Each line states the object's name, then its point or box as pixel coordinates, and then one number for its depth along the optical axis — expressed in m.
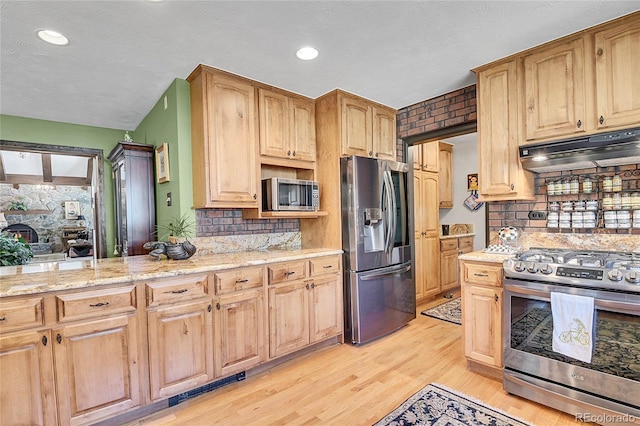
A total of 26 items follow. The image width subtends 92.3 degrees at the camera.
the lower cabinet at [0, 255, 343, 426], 1.59
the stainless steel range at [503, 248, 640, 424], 1.71
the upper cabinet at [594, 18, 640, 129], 1.96
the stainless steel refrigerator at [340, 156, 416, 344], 2.96
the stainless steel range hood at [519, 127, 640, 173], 1.94
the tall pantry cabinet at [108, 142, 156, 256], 3.25
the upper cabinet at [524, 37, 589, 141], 2.15
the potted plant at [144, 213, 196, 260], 2.43
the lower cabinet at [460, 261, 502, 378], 2.26
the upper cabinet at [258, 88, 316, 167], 2.89
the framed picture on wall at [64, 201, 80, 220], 8.30
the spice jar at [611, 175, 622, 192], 2.21
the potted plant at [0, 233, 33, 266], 2.42
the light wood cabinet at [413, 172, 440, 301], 4.13
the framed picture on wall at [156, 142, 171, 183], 2.92
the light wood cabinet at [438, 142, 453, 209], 5.18
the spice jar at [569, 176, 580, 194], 2.38
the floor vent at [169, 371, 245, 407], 2.10
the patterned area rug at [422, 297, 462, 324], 3.65
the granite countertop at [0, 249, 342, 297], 1.66
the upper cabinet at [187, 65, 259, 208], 2.55
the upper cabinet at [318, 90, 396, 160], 3.11
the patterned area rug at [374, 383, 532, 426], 1.83
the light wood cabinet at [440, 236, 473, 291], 4.52
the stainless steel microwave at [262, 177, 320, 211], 2.82
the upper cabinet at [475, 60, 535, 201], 2.44
